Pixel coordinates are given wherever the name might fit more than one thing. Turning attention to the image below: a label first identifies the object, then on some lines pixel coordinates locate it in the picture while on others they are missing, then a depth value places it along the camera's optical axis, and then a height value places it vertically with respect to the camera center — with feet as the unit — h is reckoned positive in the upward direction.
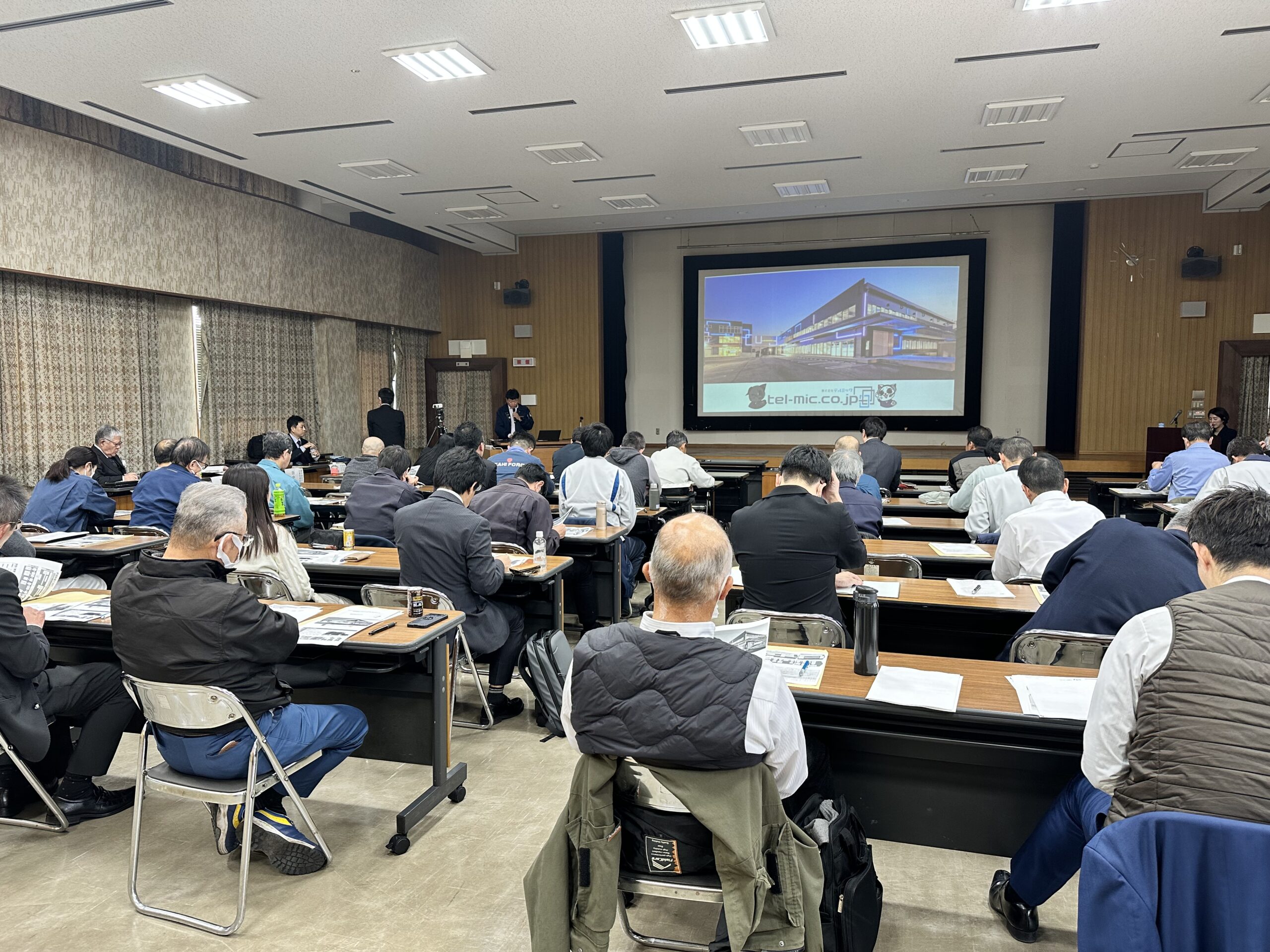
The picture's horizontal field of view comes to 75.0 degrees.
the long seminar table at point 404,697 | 9.91 -3.78
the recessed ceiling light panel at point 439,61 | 17.48 +7.62
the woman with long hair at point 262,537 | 11.85 -1.84
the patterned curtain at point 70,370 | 23.52 +1.24
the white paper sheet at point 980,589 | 11.68 -2.59
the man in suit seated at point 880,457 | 24.12 -1.39
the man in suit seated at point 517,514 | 15.85 -1.99
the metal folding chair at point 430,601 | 11.44 -2.75
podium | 32.58 -1.29
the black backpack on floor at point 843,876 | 6.60 -3.86
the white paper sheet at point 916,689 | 7.18 -2.55
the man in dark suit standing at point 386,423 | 36.17 -0.57
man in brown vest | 4.84 -1.74
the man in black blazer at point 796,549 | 11.28 -1.92
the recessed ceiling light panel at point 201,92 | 18.98 +7.52
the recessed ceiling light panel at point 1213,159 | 25.97 +8.08
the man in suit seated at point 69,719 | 9.24 -3.75
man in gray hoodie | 22.57 -1.57
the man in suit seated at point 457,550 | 12.48 -2.12
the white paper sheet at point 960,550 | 14.87 -2.59
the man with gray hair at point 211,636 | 8.11 -2.23
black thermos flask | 7.95 -2.24
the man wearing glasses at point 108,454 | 23.38 -1.26
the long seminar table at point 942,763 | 7.47 -3.45
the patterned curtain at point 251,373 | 30.17 +1.44
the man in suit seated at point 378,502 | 17.34 -1.95
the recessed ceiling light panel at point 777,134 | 22.91 +7.86
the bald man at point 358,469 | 24.66 -1.78
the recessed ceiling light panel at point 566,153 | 24.64 +7.82
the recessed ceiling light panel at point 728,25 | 15.79 +7.63
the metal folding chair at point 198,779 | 7.96 -3.63
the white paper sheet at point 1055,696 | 6.97 -2.54
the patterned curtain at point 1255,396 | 34.81 +0.55
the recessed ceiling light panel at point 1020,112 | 21.30 +7.90
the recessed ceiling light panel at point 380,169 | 25.95 +7.73
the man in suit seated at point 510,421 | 41.19 -0.59
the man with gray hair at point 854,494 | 15.98 -1.63
